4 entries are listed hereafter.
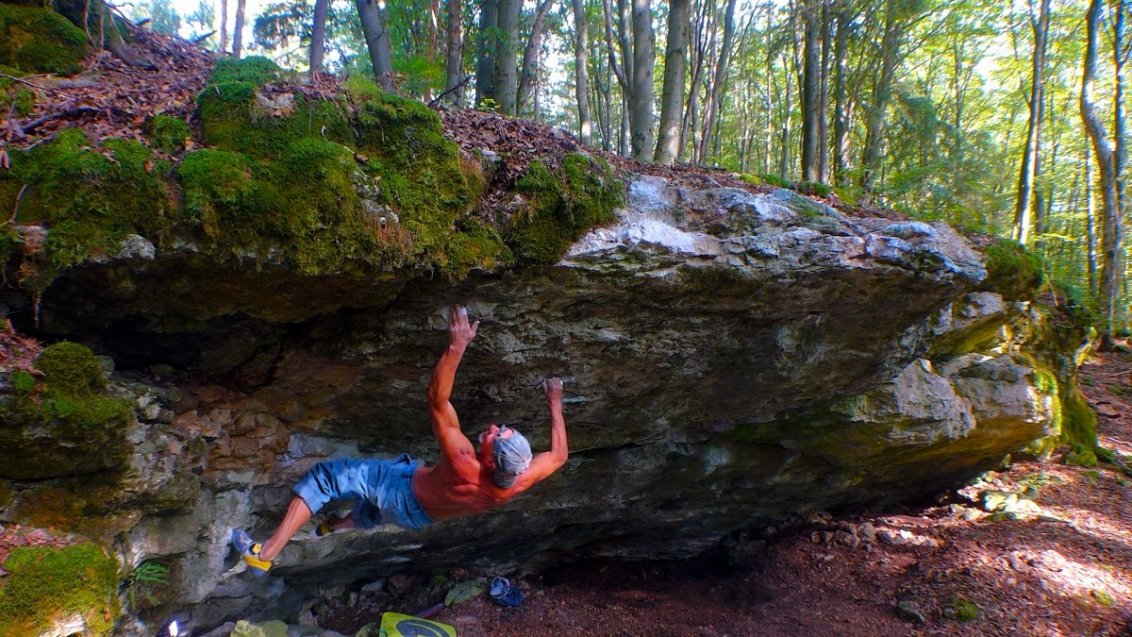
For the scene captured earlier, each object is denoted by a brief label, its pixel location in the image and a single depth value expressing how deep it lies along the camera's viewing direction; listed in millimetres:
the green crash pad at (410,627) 6284
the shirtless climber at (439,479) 4000
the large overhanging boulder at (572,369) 3967
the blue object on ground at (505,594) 7465
